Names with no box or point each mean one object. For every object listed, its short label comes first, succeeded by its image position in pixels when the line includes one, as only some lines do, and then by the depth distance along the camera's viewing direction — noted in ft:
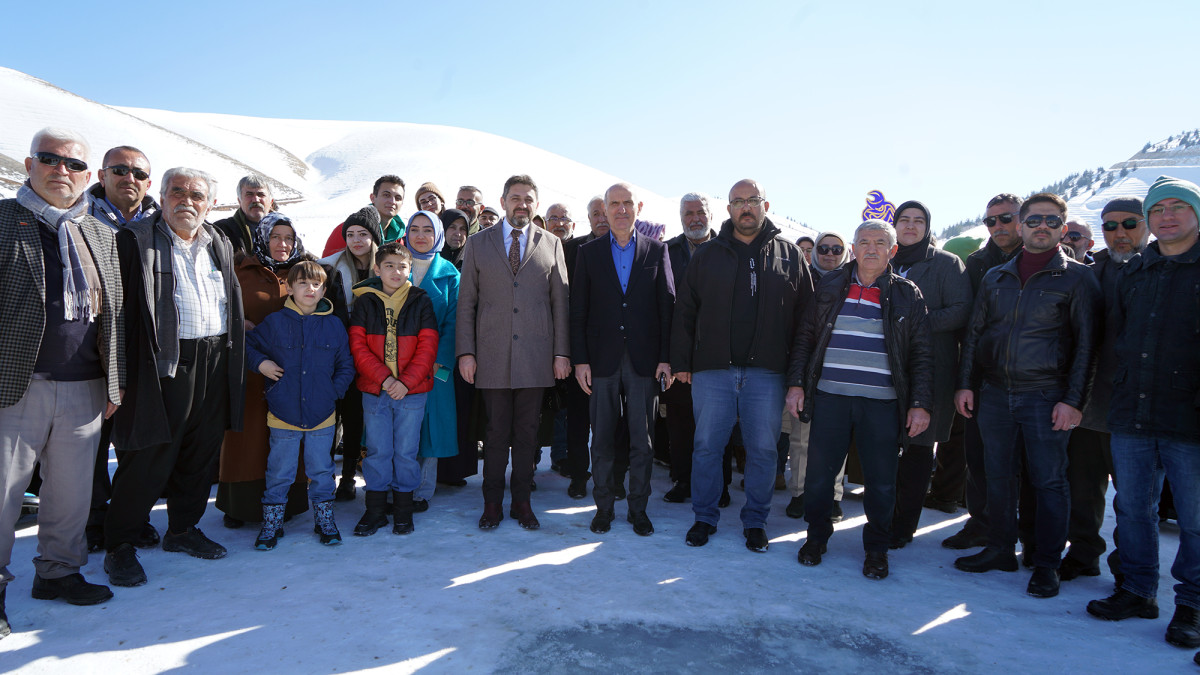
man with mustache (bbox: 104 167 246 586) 11.03
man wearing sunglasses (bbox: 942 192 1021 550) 13.80
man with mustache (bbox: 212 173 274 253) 15.05
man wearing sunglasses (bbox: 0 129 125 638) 9.27
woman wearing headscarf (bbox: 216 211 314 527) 13.33
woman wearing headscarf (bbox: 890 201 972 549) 13.50
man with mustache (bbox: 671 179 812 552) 13.52
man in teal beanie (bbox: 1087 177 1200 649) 9.89
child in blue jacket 12.96
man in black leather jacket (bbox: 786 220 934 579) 12.39
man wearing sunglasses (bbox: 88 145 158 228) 12.23
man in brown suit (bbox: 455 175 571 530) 14.05
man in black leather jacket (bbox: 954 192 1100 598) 11.47
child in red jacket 13.78
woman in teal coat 14.92
